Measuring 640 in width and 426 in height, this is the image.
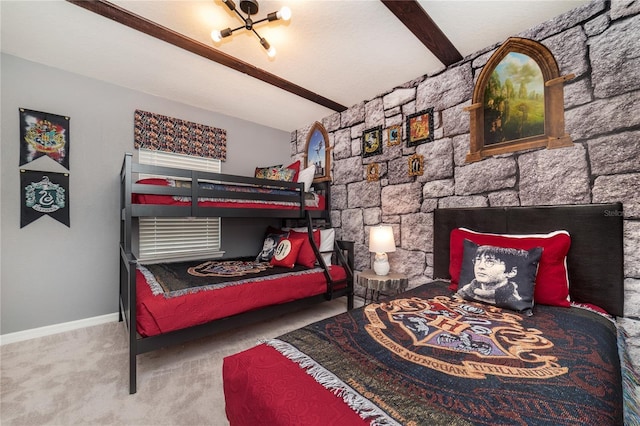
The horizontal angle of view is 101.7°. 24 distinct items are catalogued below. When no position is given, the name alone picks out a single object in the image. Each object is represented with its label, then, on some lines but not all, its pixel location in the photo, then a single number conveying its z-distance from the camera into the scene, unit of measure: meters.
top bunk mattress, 2.14
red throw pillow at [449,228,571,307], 1.58
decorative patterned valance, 2.88
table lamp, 2.54
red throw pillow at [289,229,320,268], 2.70
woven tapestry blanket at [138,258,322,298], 1.89
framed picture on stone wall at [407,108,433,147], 2.52
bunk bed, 1.68
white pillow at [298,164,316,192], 3.18
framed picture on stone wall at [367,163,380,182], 2.96
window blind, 2.93
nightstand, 2.40
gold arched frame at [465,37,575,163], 1.82
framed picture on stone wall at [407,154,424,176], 2.58
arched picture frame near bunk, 3.56
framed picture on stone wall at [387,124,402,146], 2.77
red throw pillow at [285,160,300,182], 3.33
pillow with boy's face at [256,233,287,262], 2.98
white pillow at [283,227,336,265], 2.97
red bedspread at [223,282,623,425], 0.73
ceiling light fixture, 1.56
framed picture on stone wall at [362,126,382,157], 2.96
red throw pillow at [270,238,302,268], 2.62
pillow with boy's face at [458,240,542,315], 1.50
